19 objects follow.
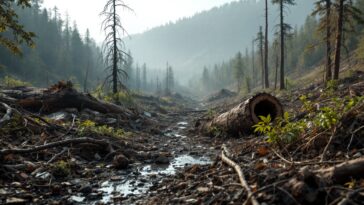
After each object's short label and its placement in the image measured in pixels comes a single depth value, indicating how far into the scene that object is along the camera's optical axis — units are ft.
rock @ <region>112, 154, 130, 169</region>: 27.12
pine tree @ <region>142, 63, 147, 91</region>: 467.93
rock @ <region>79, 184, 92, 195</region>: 20.38
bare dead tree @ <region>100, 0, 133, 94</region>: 75.31
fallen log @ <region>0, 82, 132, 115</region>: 48.14
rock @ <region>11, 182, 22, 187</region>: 19.71
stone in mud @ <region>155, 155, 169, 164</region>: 30.01
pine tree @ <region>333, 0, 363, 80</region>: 60.85
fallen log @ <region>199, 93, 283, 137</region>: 38.60
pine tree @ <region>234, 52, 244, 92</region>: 265.56
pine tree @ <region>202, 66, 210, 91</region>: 514.31
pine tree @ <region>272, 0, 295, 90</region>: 99.19
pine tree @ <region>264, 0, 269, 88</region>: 113.44
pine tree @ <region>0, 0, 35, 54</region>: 26.71
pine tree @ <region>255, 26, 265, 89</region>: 155.18
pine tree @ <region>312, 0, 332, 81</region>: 71.56
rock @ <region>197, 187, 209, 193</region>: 16.98
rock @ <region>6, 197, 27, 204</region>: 16.87
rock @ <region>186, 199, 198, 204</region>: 15.88
